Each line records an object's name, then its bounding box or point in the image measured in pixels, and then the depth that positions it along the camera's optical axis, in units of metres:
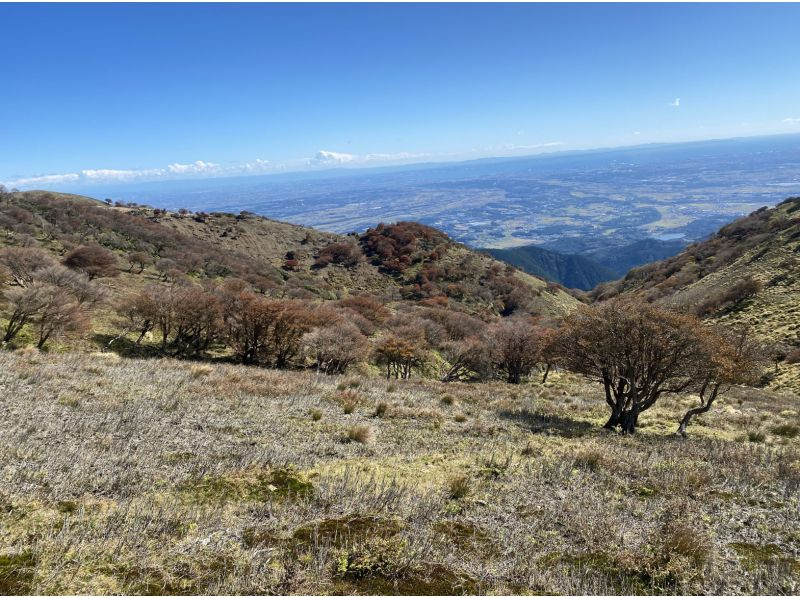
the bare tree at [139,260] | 52.78
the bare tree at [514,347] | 40.12
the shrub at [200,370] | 16.89
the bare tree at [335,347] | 30.62
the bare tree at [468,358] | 40.50
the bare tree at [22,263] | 31.05
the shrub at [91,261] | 42.09
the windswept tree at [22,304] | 24.45
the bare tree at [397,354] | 36.00
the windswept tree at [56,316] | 25.09
